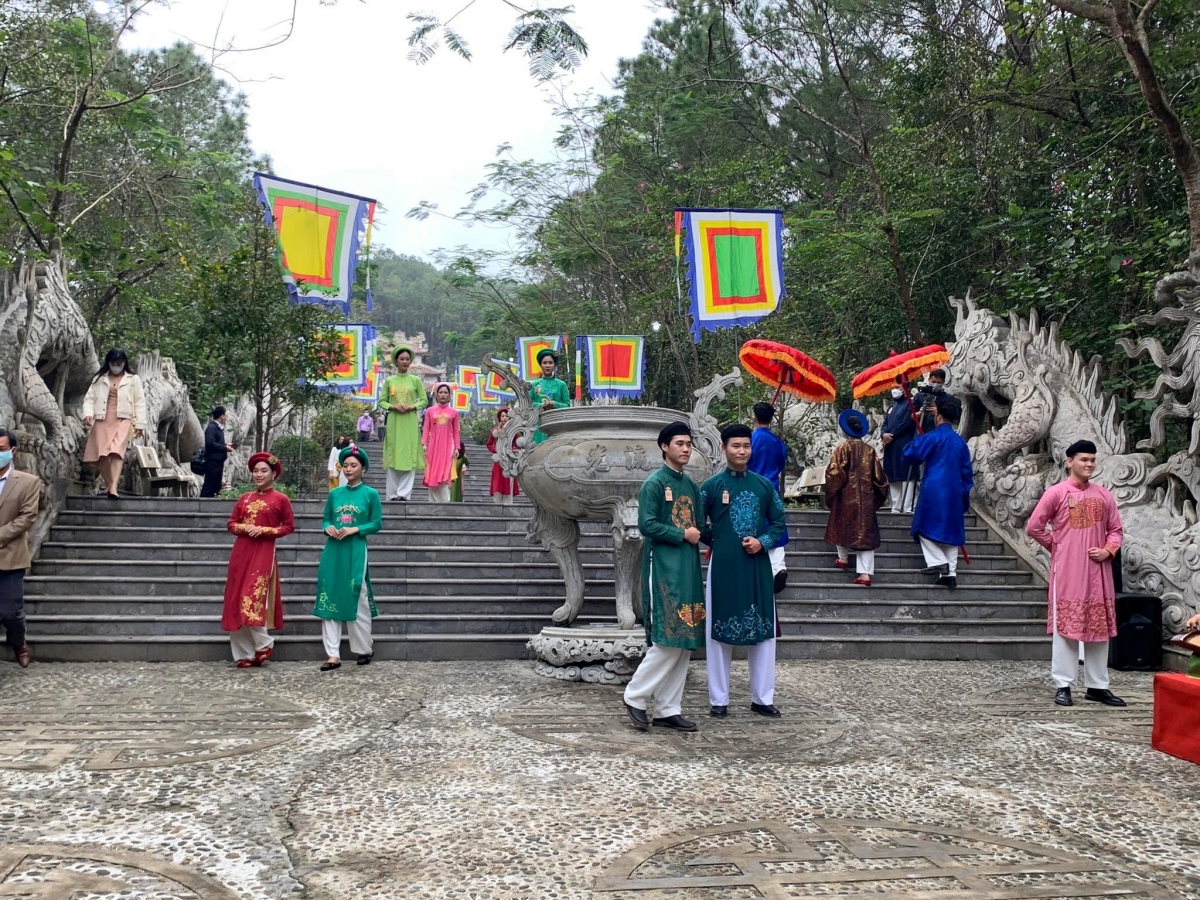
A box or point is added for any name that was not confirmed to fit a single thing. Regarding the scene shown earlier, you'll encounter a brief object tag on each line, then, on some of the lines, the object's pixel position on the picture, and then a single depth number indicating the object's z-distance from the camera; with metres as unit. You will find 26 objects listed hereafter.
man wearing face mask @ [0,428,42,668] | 5.66
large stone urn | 5.64
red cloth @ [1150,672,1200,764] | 4.12
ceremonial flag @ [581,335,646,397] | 15.46
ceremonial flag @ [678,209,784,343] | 10.69
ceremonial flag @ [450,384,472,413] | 24.52
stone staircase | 6.60
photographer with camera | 9.15
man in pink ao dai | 5.33
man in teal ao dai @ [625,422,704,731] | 4.54
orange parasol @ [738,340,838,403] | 9.12
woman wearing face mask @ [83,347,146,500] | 8.36
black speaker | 6.67
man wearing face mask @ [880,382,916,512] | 9.38
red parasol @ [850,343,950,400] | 8.80
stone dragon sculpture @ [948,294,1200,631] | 7.08
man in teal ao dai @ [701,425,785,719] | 4.85
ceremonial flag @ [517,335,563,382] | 16.89
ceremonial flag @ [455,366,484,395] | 24.12
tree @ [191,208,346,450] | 11.41
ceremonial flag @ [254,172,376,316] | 9.88
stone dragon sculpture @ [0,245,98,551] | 7.43
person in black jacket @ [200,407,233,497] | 11.77
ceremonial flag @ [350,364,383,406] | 21.06
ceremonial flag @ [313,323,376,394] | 16.34
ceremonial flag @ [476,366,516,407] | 21.92
